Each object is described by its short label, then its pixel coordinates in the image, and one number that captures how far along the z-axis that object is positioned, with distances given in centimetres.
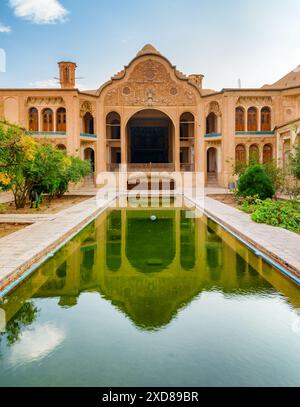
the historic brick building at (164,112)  2562
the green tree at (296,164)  1222
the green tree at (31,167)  927
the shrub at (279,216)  939
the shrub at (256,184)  1459
